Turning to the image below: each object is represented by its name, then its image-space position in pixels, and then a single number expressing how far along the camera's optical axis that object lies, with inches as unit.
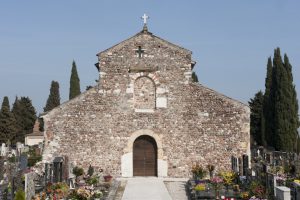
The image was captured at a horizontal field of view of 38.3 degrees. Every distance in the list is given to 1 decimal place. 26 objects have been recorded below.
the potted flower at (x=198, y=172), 881.0
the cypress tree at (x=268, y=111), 1517.0
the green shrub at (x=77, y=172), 900.6
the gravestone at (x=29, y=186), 621.1
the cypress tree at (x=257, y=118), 1850.3
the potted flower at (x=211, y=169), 894.4
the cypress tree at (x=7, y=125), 2365.9
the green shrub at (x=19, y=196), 527.5
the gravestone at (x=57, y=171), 810.8
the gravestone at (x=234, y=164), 883.4
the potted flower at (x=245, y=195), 649.6
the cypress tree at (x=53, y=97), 2748.5
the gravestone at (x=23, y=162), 732.7
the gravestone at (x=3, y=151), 1405.5
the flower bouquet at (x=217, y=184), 709.9
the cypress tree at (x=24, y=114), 2641.2
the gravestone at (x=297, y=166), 915.0
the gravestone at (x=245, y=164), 833.3
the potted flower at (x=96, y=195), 657.6
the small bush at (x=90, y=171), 908.0
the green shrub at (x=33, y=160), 1275.8
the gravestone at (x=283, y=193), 551.2
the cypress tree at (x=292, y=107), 1434.5
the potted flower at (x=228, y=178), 763.4
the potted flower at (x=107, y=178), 868.6
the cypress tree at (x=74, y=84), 2134.6
